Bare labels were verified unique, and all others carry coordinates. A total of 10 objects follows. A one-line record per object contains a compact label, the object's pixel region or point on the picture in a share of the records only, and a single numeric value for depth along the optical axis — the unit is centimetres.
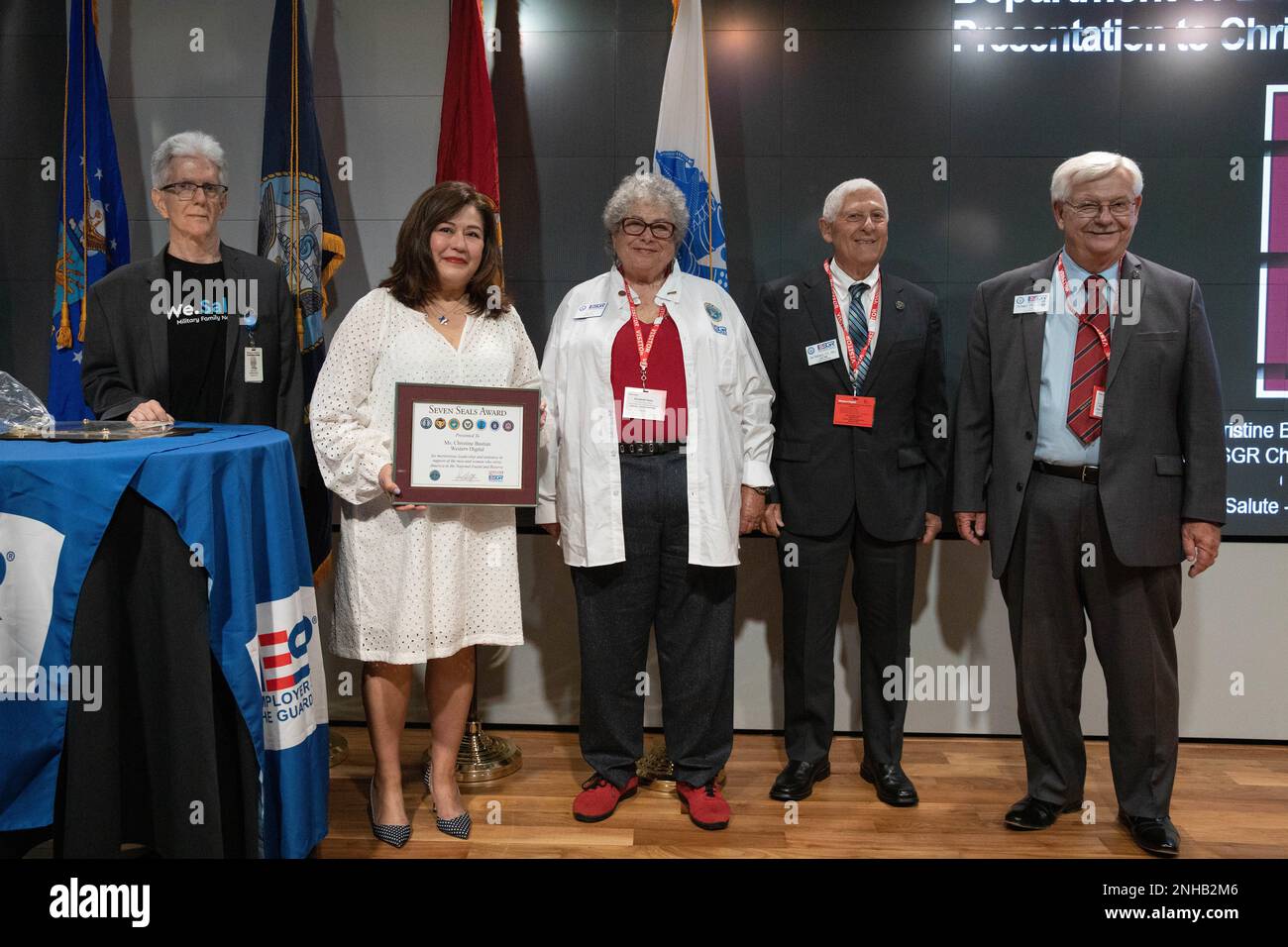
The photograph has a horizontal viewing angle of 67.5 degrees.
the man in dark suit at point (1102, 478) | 277
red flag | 349
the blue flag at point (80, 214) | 348
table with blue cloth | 195
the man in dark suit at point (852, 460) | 309
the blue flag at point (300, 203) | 342
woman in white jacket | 291
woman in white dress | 267
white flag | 344
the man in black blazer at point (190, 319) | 290
